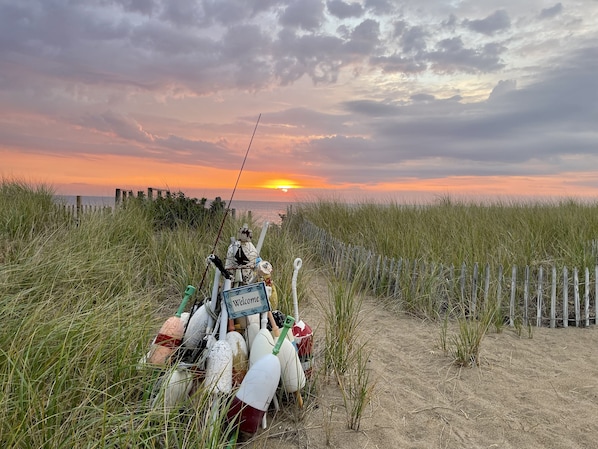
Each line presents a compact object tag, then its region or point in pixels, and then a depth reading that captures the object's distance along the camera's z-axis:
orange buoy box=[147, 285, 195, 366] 2.80
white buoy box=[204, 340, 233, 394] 2.51
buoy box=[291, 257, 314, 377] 3.06
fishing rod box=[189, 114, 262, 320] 2.73
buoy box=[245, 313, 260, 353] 2.98
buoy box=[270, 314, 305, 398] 2.80
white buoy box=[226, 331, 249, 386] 2.79
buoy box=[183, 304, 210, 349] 3.02
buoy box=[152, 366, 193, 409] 2.52
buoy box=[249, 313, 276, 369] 2.76
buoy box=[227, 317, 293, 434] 2.51
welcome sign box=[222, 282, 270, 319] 2.75
